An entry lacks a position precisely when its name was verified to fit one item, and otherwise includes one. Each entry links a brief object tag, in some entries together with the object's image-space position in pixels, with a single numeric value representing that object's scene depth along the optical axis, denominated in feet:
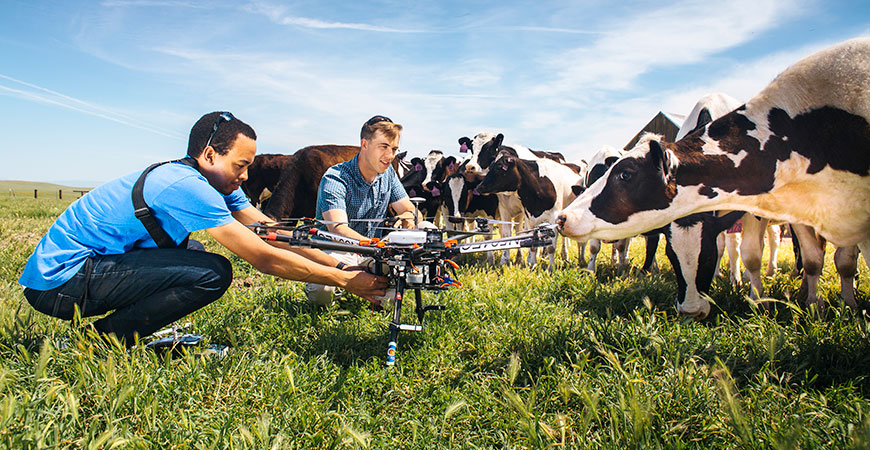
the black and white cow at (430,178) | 35.95
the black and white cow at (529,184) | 27.22
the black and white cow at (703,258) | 13.76
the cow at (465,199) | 33.35
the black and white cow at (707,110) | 15.94
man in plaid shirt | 13.89
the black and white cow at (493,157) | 32.27
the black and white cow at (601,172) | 24.76
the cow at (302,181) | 26.81
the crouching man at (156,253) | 9.62
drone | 8.83
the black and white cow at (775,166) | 10.46
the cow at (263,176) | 35.17
